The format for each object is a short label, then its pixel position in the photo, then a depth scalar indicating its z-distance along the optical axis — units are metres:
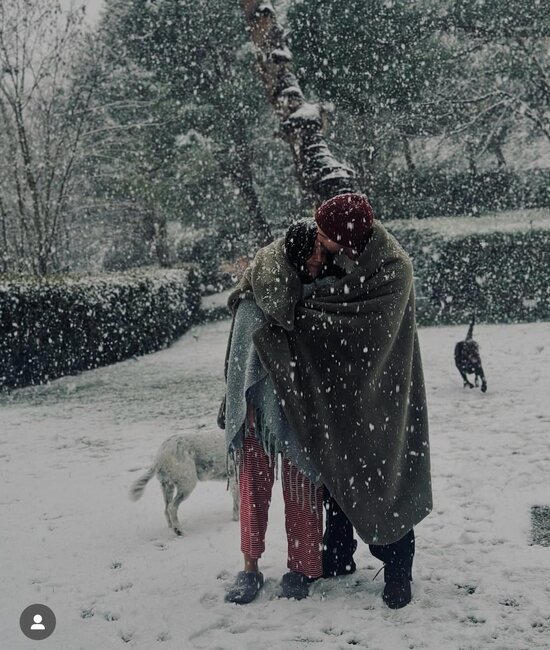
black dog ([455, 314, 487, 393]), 7.11
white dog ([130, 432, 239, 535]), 3.67
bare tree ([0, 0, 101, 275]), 10.86
